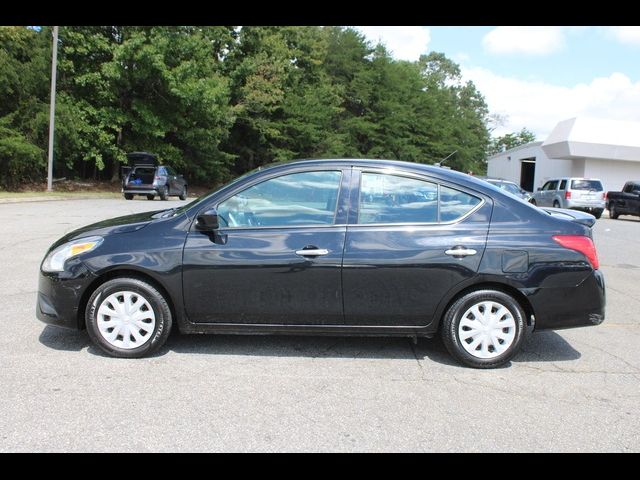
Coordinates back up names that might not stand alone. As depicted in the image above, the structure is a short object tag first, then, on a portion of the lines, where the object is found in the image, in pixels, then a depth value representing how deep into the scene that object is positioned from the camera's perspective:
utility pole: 23.36
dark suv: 23.95
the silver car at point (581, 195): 23.98
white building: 37.28
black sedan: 4.32
